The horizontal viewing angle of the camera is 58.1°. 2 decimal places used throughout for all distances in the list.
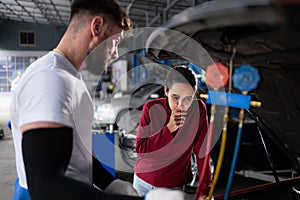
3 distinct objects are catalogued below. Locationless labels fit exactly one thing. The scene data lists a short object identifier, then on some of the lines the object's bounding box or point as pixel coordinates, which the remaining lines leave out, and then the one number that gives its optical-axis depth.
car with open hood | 0.48
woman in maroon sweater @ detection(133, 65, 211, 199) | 1.21
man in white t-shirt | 0.62
